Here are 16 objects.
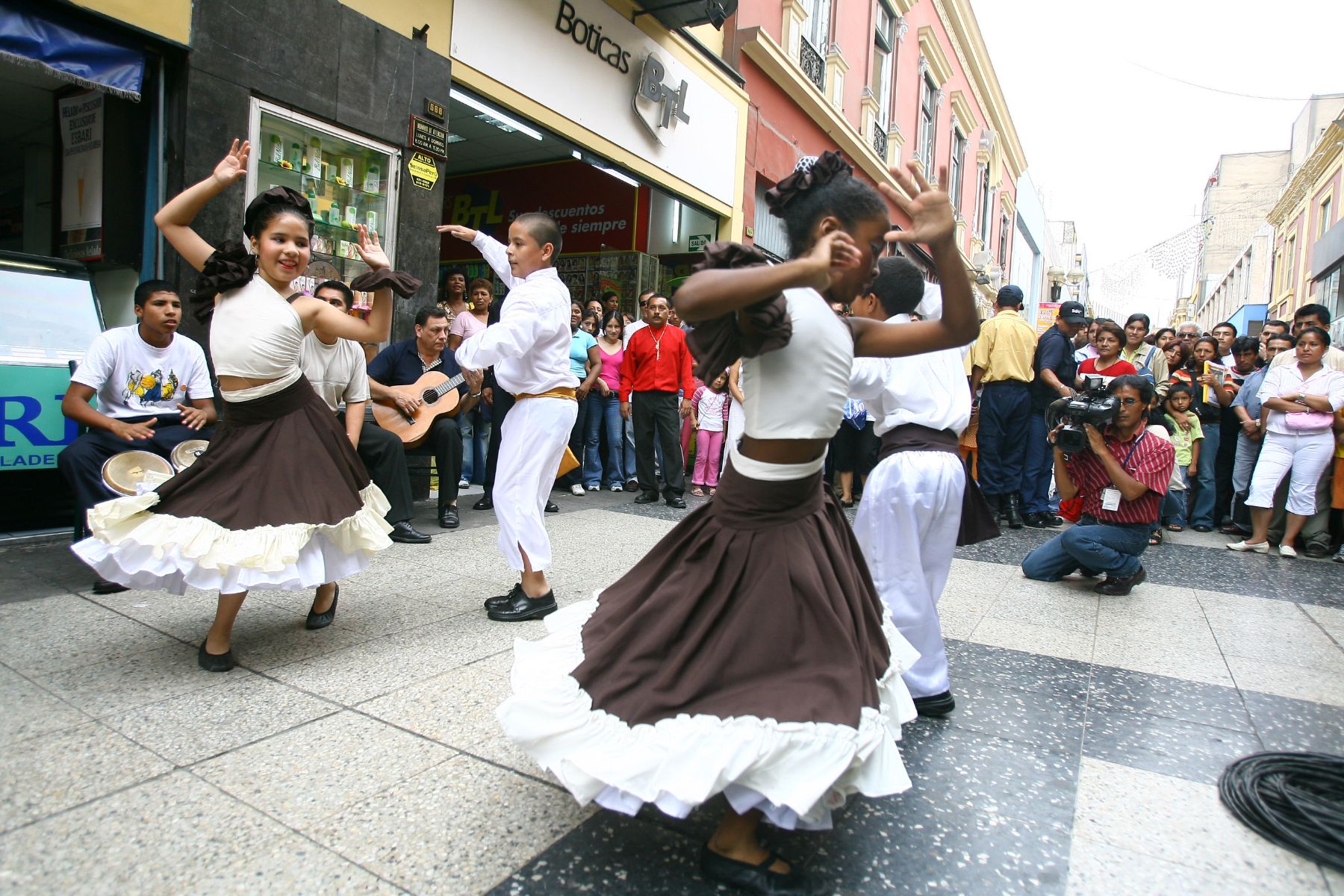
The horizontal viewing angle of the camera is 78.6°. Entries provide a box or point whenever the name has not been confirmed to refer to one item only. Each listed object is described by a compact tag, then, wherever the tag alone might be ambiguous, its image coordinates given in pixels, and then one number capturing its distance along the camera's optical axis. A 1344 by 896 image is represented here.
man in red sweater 7.55
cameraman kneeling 4.83
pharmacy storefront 7.65
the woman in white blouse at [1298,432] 6.57
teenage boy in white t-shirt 4.04
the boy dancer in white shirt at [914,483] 2.84
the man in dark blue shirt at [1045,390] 7.46
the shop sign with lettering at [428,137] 6.47
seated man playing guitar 5.92
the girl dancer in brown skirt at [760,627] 1.67
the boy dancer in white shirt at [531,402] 3.72
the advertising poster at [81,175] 5.23
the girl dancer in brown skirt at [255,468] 2.73
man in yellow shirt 7.27
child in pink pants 8.42
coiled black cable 2.08
